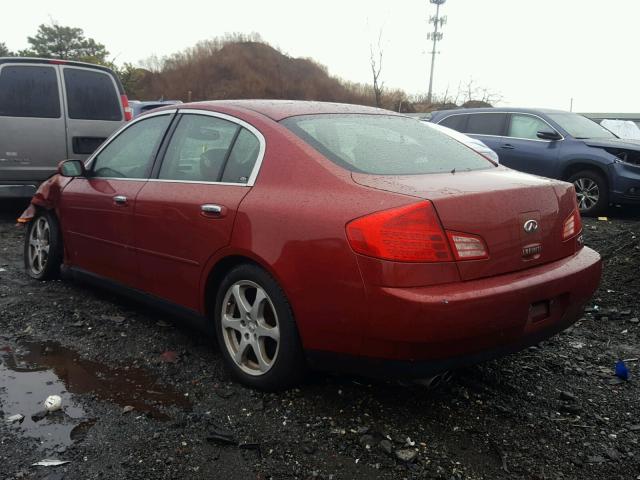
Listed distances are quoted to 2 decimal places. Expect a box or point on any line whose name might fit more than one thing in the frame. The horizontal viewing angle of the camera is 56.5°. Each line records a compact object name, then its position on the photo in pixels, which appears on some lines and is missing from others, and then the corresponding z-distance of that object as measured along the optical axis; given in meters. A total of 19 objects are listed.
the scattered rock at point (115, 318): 4.19
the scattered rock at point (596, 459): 2.55
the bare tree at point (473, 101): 32.47
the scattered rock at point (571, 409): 2.96
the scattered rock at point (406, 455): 2.52
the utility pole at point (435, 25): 41.31
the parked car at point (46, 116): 7.33
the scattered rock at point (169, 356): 3.55
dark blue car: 8.75
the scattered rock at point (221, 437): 2.65
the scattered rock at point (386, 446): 2.58
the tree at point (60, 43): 50.12
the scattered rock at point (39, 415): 2.88
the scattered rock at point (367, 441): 2.62
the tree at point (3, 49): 52.77
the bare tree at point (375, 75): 20.33
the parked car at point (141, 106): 13.19
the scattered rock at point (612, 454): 2.58
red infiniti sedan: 2.50
